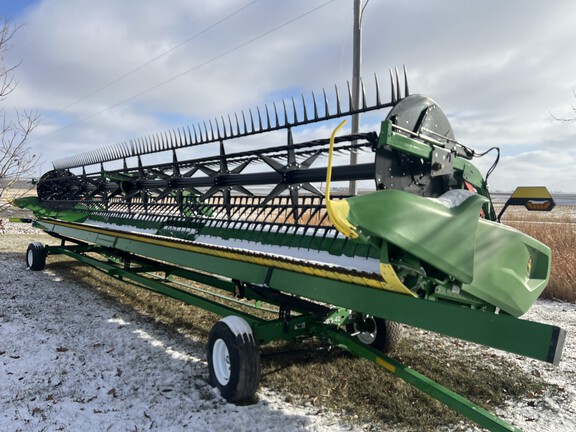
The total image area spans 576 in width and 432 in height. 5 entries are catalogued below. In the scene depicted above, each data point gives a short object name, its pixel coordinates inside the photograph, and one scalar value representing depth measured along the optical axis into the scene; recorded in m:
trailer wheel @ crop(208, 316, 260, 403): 3.01
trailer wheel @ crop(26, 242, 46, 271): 7.88
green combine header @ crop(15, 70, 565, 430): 2.01
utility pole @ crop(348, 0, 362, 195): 9.55
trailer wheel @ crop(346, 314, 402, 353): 4.08
